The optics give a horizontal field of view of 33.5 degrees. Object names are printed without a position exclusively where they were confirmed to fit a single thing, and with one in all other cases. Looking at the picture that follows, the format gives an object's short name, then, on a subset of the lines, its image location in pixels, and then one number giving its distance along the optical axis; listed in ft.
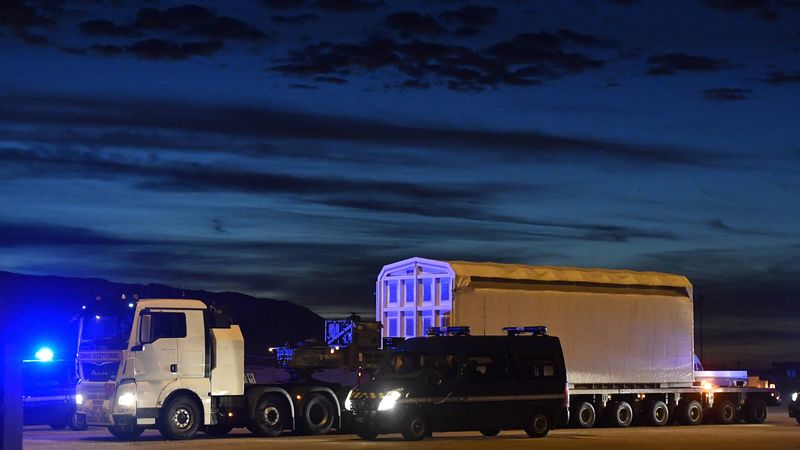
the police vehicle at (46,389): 101.24
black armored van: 91.91
